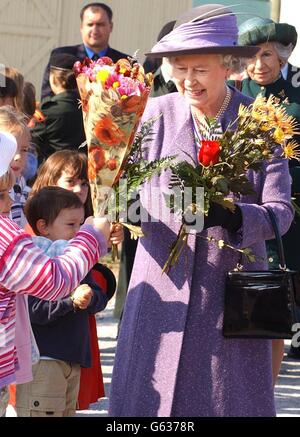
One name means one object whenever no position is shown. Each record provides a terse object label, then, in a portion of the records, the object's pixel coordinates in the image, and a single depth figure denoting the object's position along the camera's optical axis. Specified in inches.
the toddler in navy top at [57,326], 241.5
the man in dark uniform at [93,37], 477.2
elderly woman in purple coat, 202.0
